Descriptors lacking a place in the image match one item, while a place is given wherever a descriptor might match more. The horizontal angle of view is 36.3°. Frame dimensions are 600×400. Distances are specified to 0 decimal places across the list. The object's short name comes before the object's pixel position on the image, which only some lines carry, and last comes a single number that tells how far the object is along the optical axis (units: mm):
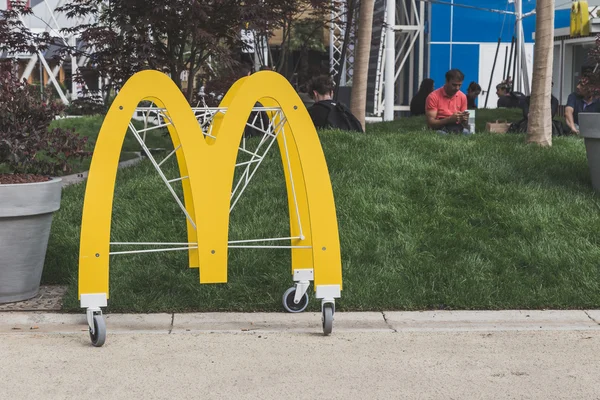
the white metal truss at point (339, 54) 24438
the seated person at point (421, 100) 18297
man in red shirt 11047
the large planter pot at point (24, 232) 5672
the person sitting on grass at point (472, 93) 18812
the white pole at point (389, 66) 18938
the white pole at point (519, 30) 18531
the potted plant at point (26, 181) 5719
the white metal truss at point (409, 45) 23969
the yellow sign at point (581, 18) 20734
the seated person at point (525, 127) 11938
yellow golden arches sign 4953
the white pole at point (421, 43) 24375
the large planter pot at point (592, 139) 7527
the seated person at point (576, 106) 12285
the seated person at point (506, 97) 18175
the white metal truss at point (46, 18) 22716
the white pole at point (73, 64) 11547
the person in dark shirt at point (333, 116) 10578
